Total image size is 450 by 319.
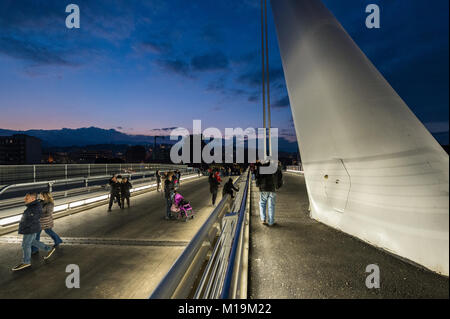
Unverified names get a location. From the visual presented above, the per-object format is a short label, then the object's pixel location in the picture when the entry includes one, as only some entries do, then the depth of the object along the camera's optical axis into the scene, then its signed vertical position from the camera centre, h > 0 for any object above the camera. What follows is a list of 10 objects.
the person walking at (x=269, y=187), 5.76 -0.76
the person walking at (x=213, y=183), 11.00 -1.23
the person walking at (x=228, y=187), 8.96 -1.17
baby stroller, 8.22 -1.79
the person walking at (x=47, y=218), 5.18 -1.41
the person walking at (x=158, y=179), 17.14 -1.60
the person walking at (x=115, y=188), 9.94 -1.33
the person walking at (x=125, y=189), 10.20 -1.40
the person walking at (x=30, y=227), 4.49 -1.42
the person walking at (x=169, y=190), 8.41 -1.23
